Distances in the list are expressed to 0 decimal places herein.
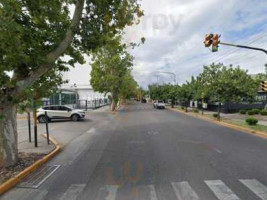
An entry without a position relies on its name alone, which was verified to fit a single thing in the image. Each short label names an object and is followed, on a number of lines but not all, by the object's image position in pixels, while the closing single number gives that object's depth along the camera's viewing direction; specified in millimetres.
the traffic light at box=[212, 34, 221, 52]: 9432
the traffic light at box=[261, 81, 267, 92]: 11294
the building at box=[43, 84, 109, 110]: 24751
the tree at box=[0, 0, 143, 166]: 4396
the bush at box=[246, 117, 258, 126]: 11716
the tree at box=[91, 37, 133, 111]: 24426
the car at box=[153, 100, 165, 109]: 31134
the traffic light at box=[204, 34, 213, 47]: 9499
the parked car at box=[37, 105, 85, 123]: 14946
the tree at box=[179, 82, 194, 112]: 25322
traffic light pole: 9214
